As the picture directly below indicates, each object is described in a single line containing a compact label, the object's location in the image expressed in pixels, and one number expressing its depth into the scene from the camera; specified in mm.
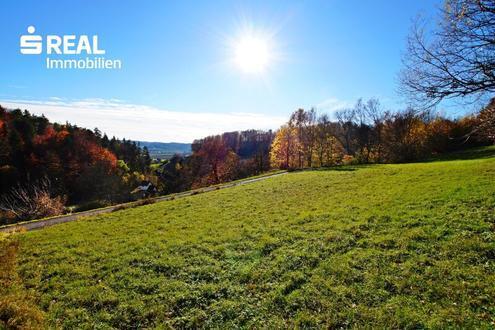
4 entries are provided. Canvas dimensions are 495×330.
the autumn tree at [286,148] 54406
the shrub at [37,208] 23047
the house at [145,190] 57700
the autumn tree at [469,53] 5198
